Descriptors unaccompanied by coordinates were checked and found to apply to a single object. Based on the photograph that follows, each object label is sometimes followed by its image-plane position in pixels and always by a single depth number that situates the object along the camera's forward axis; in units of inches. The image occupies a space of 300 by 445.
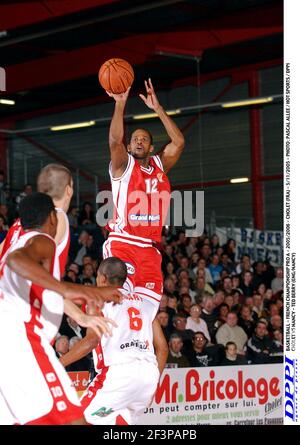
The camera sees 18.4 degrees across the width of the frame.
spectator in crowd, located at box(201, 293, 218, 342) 604.1
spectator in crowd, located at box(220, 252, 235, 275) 772.8
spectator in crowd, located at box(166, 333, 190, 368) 514.3
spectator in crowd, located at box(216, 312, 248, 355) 595.5
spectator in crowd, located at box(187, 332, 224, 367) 535.2
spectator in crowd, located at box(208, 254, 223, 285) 749.9
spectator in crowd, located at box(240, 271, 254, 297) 737.0
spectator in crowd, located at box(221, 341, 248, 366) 558.8
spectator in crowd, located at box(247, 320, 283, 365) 597.6
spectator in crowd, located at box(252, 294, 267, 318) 699.7
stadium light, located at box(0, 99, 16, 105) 1007.6
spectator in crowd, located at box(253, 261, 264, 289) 761.1
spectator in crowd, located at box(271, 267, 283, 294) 773.3
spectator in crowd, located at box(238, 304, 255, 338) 622.4
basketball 346.3
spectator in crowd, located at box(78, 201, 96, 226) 757.9
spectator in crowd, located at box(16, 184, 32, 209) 778.8
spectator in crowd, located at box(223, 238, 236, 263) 810.2
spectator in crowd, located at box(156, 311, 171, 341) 537.6
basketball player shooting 359.9
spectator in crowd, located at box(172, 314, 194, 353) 537.0
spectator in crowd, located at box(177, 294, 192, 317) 597.9
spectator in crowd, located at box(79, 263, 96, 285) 604.2
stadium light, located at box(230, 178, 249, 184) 1064.2
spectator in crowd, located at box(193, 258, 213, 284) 708.0
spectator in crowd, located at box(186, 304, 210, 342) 581.6
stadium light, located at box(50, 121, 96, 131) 983.6
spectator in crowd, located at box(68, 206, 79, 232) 734.9
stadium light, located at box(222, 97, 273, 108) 801.4
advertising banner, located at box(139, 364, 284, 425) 492.1
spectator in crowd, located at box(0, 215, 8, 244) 558.7
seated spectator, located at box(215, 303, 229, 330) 613.0
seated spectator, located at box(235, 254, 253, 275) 778.8
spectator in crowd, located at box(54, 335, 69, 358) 446.9
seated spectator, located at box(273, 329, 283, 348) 632.3
